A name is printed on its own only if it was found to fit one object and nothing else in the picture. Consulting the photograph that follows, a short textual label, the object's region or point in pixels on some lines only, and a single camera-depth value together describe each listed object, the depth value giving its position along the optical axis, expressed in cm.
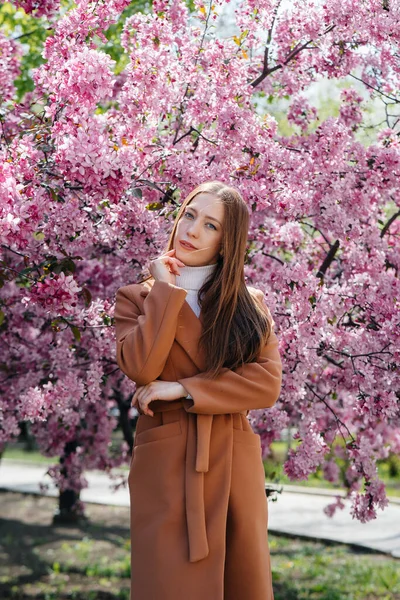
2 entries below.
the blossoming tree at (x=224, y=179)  347
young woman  257
